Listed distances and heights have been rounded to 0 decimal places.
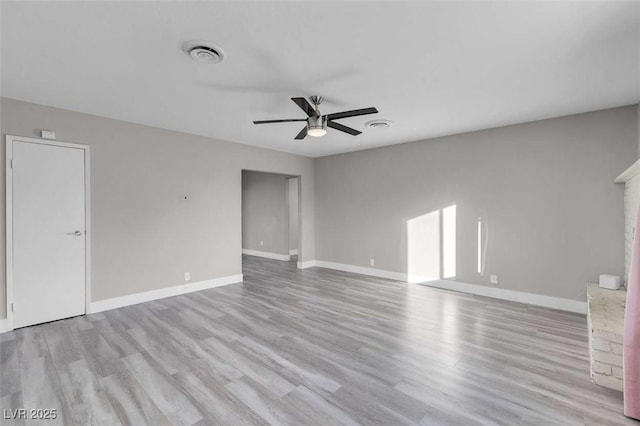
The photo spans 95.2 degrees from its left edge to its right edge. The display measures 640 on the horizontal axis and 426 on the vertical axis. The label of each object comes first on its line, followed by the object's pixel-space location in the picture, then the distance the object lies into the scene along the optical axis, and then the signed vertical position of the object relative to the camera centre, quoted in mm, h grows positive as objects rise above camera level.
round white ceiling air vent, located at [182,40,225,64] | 2213 +1280
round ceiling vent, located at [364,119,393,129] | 4133 +1298
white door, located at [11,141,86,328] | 3393 -224
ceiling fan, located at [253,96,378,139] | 2845 +1003
